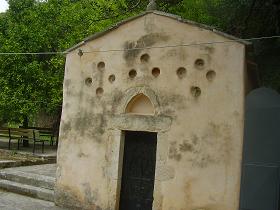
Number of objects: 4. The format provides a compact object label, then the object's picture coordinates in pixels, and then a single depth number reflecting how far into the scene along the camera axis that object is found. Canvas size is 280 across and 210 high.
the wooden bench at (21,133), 12.16
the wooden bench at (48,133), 14.92
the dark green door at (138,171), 6.96
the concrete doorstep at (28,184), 8.31
